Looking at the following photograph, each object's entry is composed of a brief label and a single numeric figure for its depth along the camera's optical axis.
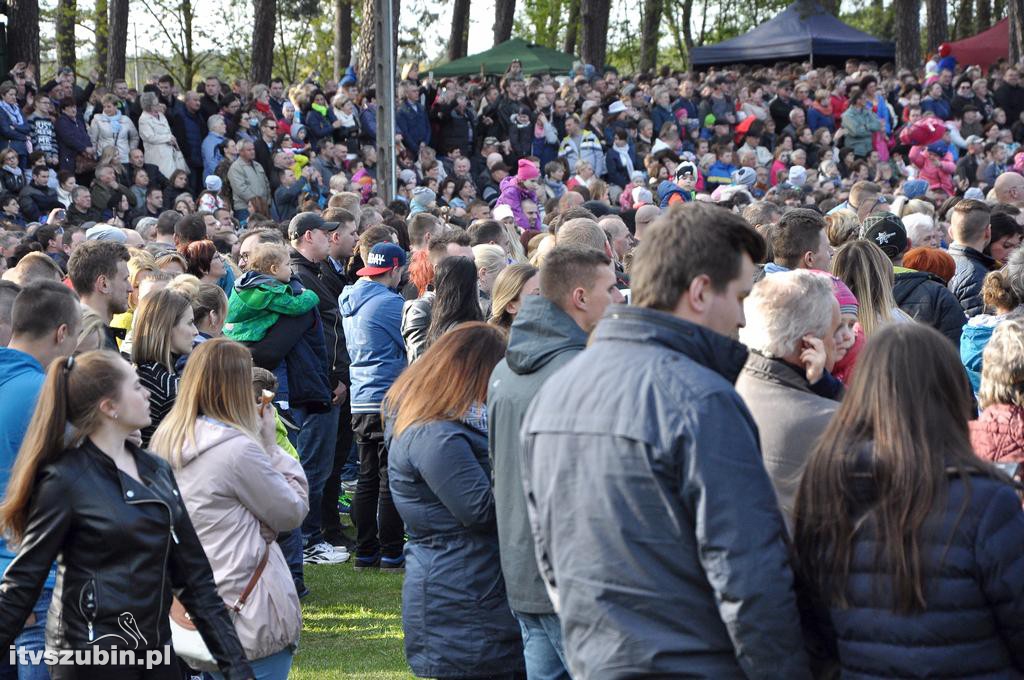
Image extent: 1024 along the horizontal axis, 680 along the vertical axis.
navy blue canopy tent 30.69
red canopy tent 32.75
